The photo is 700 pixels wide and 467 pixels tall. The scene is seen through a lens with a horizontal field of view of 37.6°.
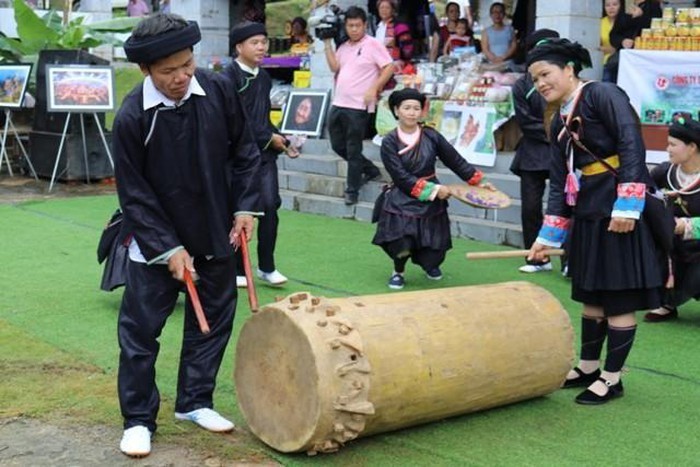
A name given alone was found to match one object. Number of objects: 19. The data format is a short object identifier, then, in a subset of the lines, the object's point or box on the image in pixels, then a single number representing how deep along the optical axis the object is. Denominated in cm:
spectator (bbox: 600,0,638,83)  1045
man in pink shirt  1077
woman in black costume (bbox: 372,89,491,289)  735
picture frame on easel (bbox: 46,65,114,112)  1256
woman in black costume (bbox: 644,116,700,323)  623
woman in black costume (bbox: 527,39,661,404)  468
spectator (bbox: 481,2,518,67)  1318
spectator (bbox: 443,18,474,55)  1437
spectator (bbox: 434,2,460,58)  1468
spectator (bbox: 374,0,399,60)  1335
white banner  934
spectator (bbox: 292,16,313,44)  1576
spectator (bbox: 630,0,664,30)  1064
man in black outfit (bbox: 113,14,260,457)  405
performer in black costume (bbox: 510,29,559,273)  825
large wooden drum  400
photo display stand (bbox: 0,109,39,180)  1347
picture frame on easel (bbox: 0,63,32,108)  1330
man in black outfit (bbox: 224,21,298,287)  698
